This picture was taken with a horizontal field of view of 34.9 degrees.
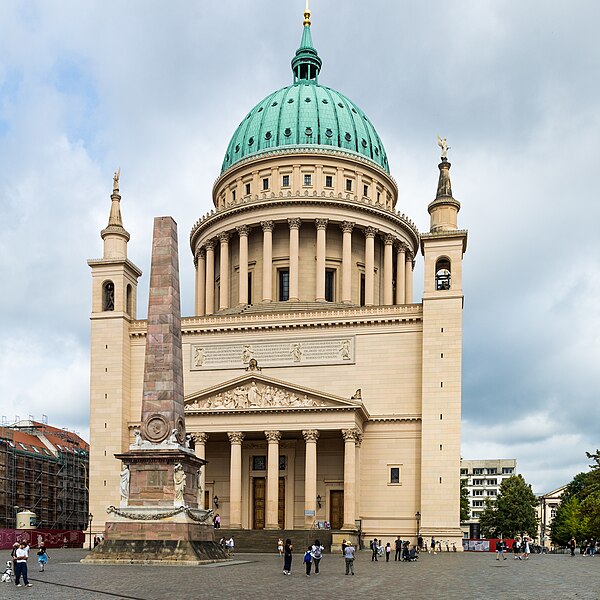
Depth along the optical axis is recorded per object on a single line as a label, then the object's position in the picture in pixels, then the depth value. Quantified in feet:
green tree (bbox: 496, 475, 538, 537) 358.84
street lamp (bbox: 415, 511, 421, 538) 213.11
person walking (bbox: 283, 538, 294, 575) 114.73
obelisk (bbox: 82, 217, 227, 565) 115.85
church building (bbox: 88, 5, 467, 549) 211.61
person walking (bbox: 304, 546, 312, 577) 117.08
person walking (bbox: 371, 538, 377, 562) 167.32
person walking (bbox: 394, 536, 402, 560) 171.43
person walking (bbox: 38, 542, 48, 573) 119.03
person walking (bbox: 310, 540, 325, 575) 122.05
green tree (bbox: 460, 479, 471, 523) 367.04
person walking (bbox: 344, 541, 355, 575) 116.47
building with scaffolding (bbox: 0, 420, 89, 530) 298.35
